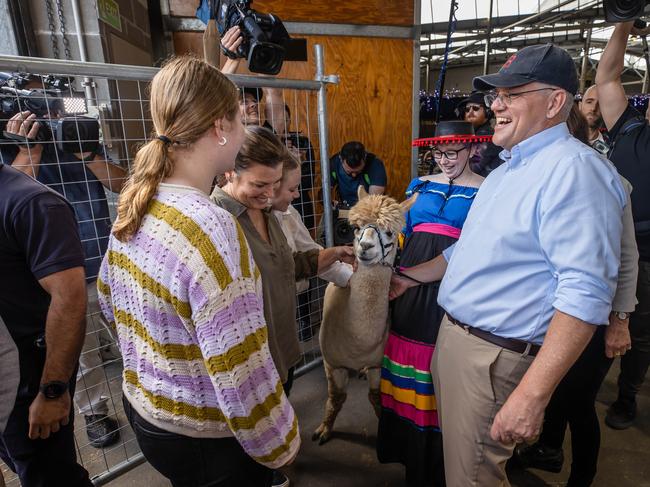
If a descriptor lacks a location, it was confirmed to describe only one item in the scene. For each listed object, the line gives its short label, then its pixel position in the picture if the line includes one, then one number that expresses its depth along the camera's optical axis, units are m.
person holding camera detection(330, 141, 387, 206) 3.49
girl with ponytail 0.83
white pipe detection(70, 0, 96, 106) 3.02
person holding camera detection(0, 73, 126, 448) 2.13
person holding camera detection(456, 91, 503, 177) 3.48
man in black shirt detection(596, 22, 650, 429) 1.95
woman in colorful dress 1.86
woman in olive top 1.40
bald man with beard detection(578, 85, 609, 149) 2.93
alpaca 1.88
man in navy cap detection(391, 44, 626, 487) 1.05
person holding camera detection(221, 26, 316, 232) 2.07
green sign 3.19
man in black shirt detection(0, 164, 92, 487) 1.19
